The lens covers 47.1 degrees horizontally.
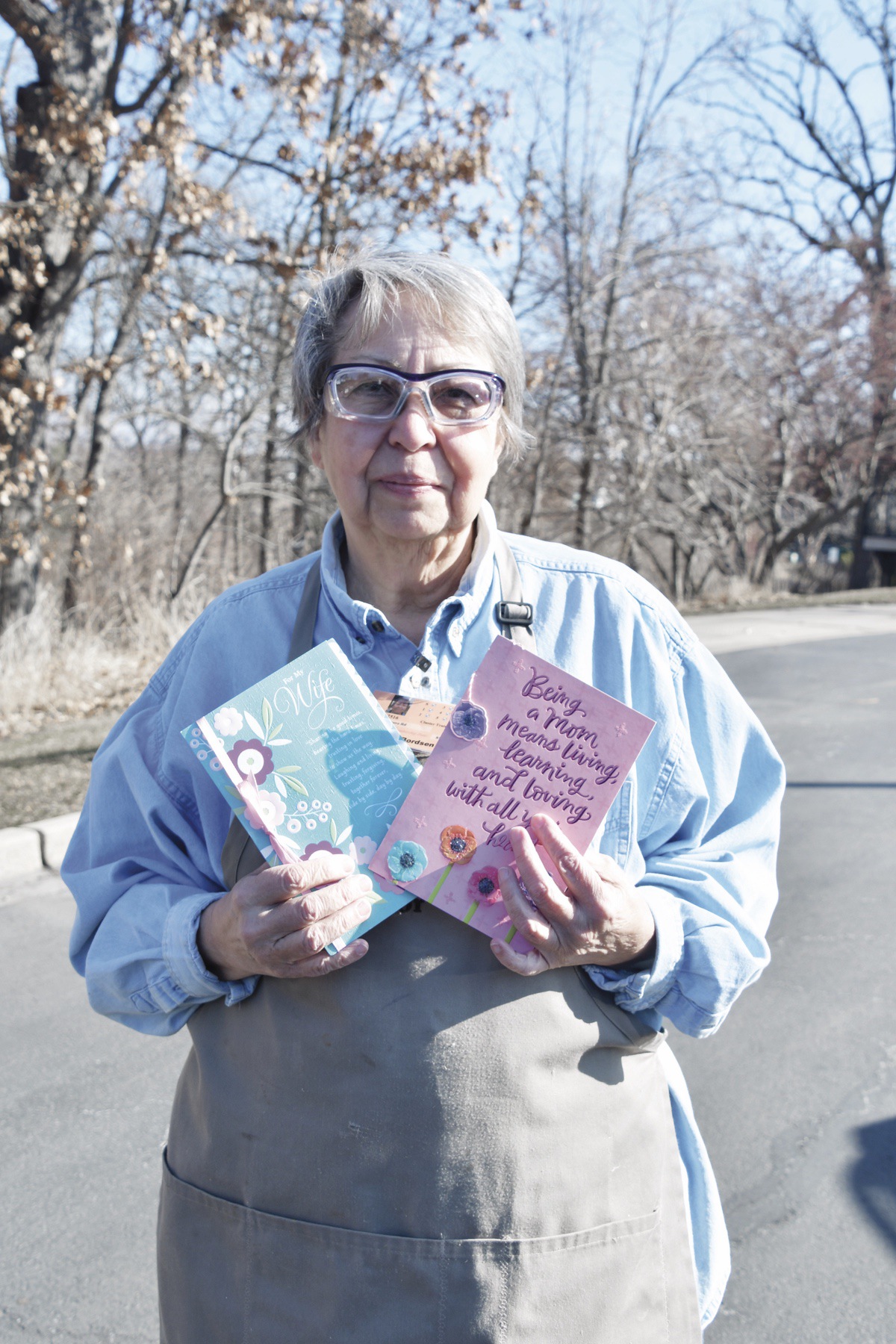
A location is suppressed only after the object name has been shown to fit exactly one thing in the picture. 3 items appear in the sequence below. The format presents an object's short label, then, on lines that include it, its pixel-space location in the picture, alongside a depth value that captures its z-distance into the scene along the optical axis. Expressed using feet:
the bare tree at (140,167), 29.45
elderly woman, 4.26
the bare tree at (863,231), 79.41
